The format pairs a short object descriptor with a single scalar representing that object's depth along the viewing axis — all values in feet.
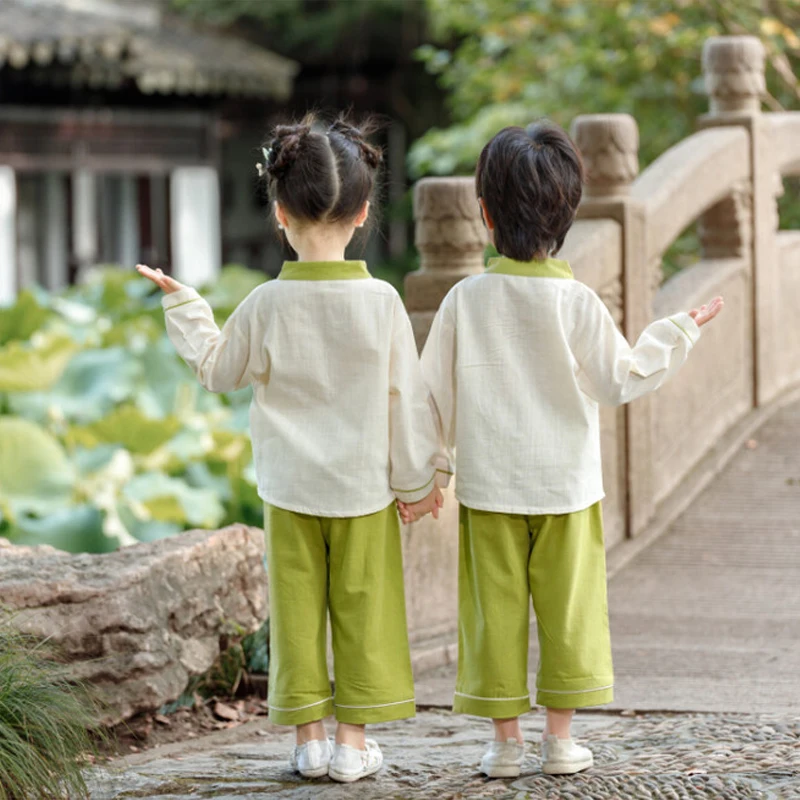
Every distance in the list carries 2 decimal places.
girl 18.70
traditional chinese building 85.33
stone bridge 28.35
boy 18.71
